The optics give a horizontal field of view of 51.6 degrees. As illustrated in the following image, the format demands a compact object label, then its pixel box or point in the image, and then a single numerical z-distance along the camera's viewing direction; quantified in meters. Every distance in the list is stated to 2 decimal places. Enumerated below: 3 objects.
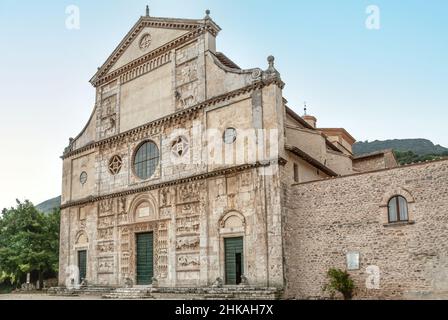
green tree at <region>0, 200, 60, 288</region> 33.81
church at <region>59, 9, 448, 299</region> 17.58
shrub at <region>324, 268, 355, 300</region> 18.03
